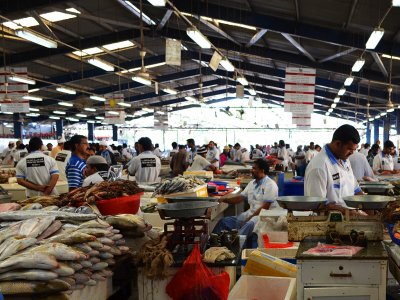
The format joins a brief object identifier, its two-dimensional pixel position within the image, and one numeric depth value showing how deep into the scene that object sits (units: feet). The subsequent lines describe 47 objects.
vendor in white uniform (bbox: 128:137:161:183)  27.30
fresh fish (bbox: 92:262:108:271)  10.61
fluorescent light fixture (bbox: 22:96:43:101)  77.54
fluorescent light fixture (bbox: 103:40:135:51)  57.41
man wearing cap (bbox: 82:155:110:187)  20.61
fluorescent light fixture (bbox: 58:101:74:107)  88.53
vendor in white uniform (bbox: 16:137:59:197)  23.39
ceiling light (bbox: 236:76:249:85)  54.80
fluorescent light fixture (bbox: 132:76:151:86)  43.13
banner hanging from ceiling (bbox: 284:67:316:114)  41.01
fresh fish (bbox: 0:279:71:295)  8.79
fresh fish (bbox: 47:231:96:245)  10.24
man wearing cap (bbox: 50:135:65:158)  41.44
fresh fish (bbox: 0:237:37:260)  9.38
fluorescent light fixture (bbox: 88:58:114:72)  42.85
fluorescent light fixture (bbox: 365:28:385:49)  26.86
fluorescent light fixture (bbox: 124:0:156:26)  40.62
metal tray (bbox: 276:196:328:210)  11.47
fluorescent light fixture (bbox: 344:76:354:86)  47.47
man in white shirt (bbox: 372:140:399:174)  37.11
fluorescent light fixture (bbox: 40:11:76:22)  41.43
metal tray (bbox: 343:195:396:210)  11.14
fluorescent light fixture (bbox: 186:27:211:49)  30.50
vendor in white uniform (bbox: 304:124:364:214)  13.64
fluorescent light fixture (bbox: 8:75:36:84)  47.06
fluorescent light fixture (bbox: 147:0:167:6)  24.01
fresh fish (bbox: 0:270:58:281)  8.86
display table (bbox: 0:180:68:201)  30.48
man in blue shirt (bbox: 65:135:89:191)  22.50
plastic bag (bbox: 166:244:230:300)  11.12
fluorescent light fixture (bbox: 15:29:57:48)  30.81
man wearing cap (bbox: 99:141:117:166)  55.01
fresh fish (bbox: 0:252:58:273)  8.95
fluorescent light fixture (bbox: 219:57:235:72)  44.24
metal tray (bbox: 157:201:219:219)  11.75
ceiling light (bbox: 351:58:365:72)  37.15
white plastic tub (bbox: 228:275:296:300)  11.62
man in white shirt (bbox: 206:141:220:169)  47.31
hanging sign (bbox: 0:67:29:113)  49.01
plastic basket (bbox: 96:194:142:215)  14.75
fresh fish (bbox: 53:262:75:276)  9.11
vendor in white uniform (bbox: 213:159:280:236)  21.21
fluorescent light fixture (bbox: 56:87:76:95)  57.66
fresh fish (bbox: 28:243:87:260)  9.37
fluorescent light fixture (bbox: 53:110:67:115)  100.42
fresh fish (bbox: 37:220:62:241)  10.85
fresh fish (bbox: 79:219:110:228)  11.46
